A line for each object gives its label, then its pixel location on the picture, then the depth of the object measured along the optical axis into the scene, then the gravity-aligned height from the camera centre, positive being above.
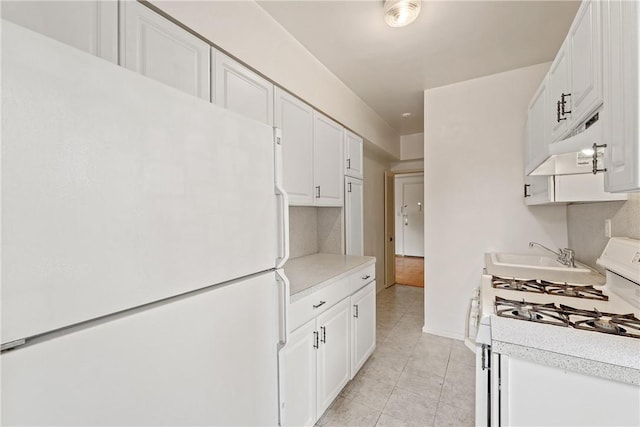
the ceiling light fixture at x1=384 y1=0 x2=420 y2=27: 1.77 +1.29
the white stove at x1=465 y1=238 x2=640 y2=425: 1.00 -0.45
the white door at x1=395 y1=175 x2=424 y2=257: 7.46 -0.07
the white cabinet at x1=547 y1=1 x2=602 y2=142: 1.14 +0.65
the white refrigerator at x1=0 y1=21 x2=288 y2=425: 0.54 -0.08
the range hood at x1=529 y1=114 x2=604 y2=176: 1.09 +0.27
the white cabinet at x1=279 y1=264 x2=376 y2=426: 1.46 -0.84
